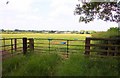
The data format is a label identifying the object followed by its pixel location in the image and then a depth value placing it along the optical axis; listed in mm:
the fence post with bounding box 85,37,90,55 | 4557
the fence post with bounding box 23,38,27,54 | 5899
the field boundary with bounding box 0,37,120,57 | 4370
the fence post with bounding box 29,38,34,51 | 6102
